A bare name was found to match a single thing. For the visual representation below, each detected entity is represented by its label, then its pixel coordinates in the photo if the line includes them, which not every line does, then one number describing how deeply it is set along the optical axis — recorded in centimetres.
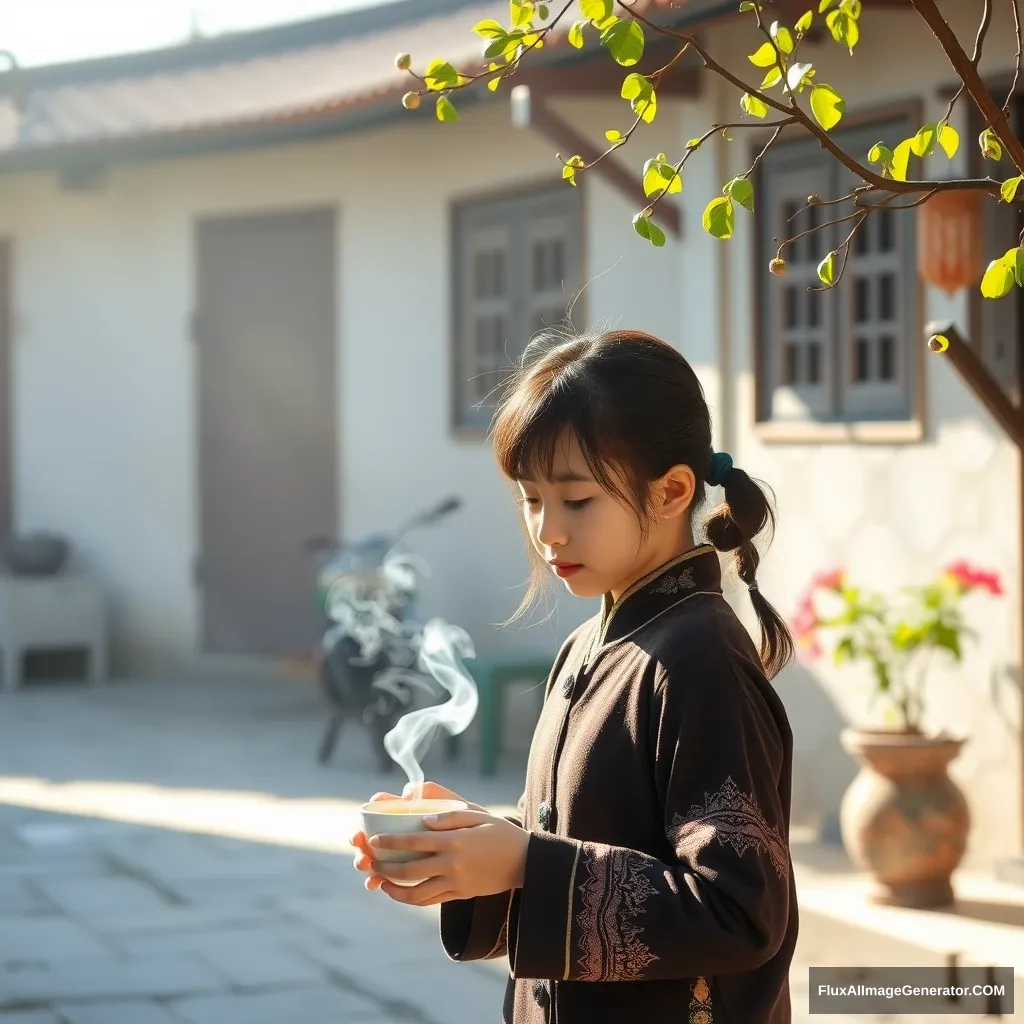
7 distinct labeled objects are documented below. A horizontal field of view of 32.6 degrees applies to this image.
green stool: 714
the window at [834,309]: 572
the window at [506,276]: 775
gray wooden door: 961
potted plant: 481
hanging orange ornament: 489
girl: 167
